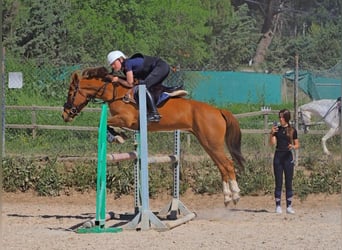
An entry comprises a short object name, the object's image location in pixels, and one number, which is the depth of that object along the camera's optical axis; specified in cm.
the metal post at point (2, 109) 1556
